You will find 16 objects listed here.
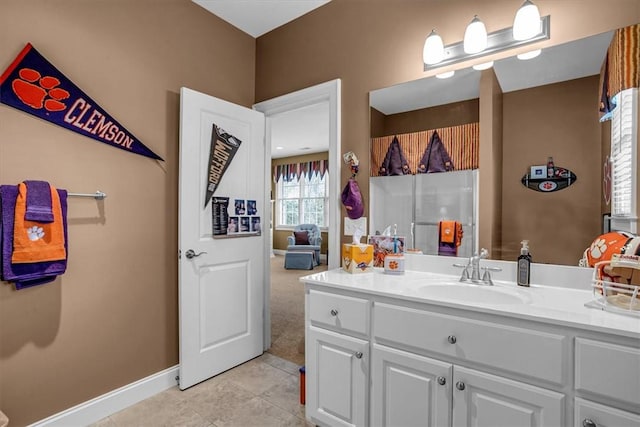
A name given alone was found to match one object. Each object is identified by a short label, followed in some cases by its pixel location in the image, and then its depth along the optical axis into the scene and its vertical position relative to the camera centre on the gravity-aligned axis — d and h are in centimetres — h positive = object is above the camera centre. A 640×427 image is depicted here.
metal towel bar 176 +9
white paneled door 214 -32
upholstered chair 712 -67
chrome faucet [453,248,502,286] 162 -30
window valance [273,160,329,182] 793 +109
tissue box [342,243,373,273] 187 -27
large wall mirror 147 +36
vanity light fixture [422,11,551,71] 158 +90
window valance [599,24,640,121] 138 +65
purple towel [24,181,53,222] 151 +4
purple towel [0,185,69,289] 147 -26
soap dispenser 155 -26
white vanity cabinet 110 -63
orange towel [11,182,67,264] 150 -13
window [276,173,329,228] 802 +29
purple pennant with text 154 +57
